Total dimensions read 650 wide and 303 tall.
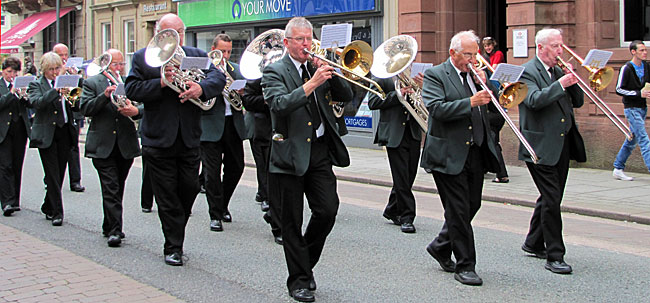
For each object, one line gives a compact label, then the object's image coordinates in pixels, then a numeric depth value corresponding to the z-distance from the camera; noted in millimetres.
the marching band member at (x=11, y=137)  9539
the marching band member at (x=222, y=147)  8602
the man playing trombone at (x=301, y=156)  5594
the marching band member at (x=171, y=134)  6645
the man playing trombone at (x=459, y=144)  6020
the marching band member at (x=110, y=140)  7699
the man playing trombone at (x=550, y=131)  6387
